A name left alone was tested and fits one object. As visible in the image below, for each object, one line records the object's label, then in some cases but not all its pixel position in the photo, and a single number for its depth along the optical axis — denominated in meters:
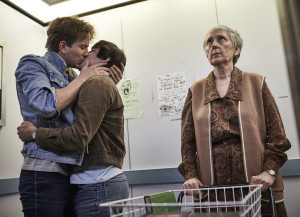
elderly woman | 1.25
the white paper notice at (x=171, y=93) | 2.28
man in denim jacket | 0.99
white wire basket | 0.53
